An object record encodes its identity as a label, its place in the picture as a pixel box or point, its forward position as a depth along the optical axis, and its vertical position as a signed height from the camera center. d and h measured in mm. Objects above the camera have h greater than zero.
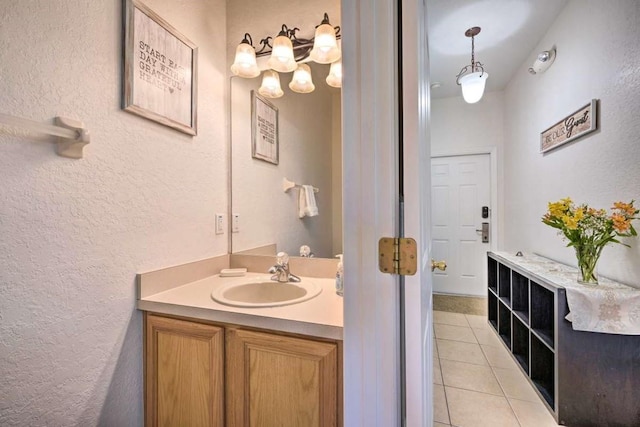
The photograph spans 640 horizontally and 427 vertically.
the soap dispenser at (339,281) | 1141 -266
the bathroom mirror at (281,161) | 1571 +318
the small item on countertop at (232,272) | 1525 -305
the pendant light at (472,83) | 2193 +1028
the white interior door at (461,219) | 3523 -60
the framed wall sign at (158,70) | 1092 +621
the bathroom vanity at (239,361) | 876 -490
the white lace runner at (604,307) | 1367 -459
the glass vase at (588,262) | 1550 -268
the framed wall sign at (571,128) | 1813 +620
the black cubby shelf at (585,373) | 1420 -825
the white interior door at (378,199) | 658 +36
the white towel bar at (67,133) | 817 +249
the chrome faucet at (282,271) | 1405 -280
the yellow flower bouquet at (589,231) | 1486 -94
